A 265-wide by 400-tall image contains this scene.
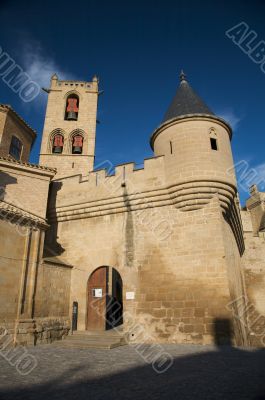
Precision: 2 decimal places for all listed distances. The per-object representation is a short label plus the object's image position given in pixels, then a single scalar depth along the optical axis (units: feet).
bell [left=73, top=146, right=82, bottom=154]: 68.69
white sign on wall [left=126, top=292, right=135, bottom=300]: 34.47
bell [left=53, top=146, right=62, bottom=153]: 68.54
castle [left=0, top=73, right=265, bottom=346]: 30.68
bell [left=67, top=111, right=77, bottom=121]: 72.36
